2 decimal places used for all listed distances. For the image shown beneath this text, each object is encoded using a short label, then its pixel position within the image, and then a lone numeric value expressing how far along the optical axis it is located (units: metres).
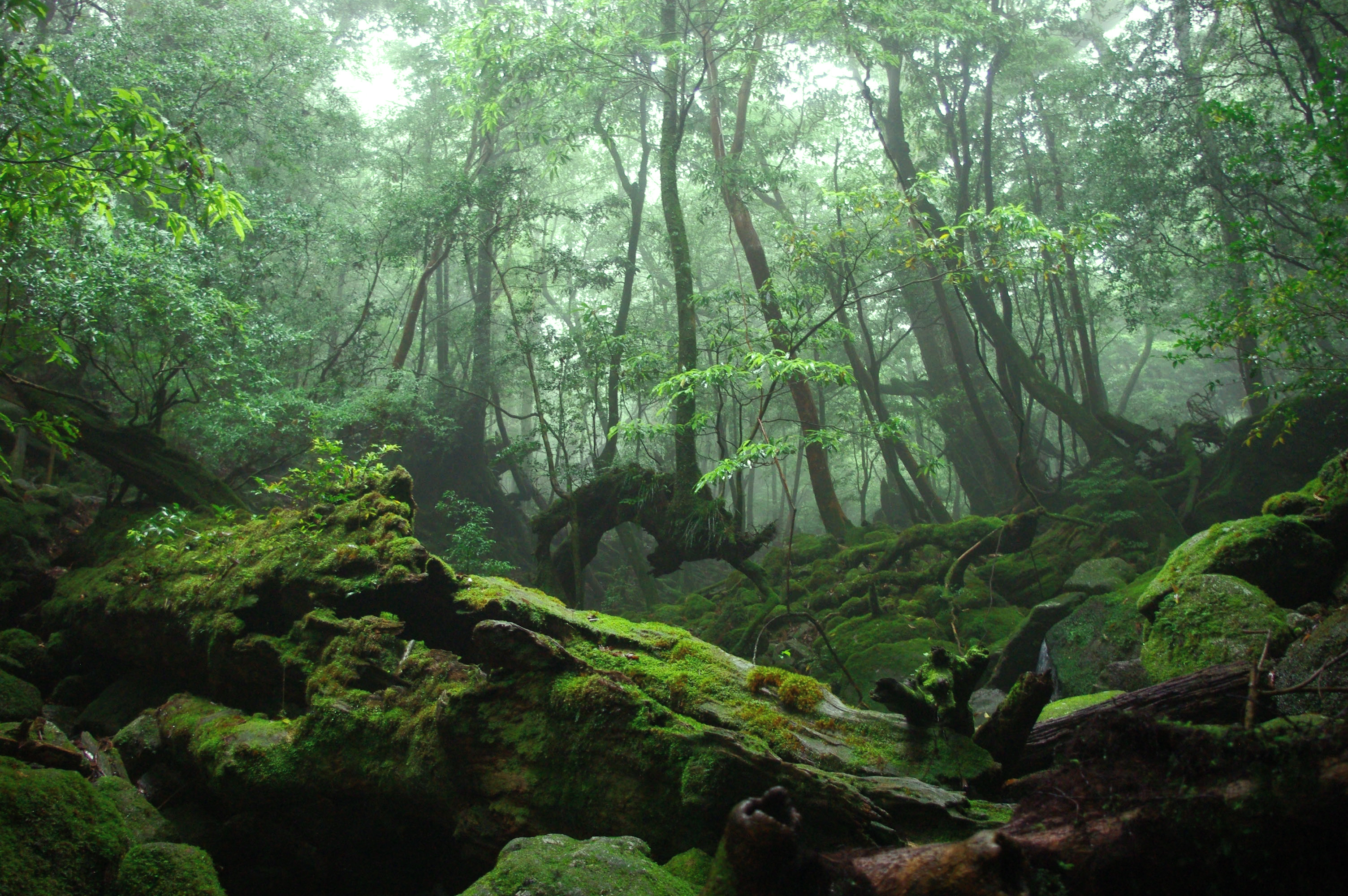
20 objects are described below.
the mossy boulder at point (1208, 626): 4.46
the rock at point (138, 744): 4.69
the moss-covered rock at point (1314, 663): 3.51
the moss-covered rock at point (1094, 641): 6.48
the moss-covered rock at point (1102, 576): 8.70
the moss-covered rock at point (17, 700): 4.94
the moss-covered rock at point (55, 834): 2.85
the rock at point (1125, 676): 5.52
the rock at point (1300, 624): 4.39
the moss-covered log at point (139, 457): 7.33
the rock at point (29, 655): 6.01
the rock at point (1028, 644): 7.77
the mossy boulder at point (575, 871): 2.54
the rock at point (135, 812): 3.64
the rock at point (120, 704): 5.51
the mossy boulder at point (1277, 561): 5.19
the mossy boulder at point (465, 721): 3.32
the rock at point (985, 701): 6.70
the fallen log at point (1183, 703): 3.11
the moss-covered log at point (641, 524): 9.11
